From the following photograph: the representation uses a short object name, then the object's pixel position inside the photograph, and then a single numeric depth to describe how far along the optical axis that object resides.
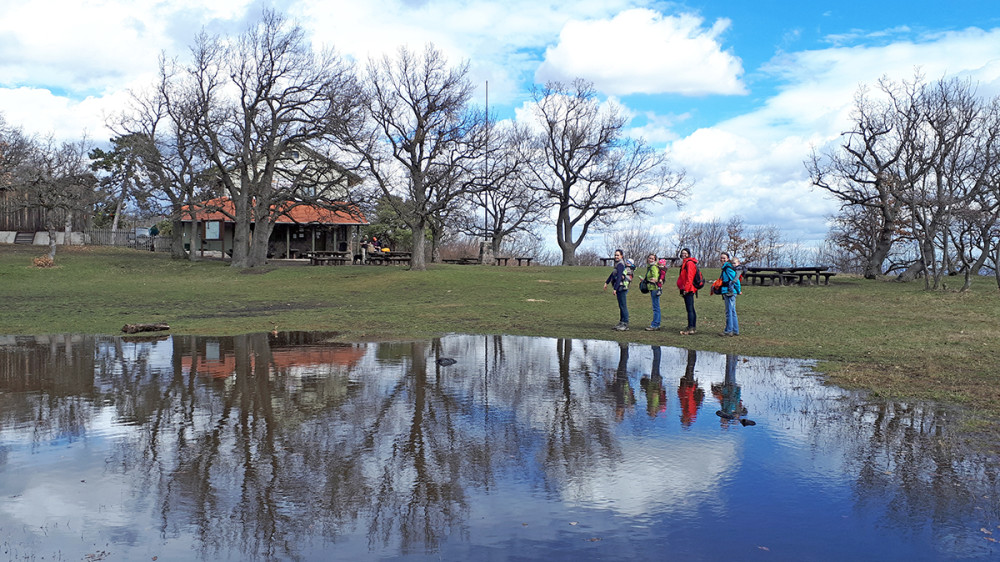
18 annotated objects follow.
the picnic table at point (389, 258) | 42.31
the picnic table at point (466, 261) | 49.34
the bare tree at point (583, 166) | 52.97
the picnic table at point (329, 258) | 42.03
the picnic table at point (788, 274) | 31.48
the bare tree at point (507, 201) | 42.88
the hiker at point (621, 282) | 15.66
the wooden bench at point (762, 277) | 31.74
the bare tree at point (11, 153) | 45.66
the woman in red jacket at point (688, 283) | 14.97
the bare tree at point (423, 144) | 36.84
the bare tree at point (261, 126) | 36.72
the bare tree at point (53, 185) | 46.28
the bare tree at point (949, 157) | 31.09
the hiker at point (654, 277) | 15.17
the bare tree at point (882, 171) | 36.81
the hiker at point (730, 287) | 14.57
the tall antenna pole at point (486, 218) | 58.50
